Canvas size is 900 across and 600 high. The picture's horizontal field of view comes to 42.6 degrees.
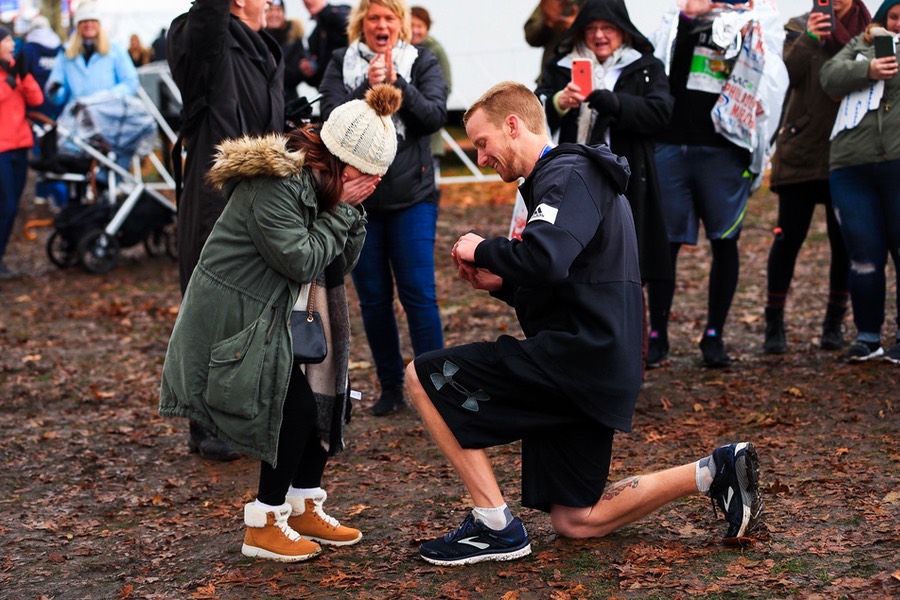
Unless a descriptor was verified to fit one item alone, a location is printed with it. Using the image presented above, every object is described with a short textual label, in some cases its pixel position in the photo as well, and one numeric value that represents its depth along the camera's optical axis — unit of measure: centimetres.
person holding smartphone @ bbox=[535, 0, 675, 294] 619
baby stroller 1141
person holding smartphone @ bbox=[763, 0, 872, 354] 687
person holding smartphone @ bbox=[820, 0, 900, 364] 645
